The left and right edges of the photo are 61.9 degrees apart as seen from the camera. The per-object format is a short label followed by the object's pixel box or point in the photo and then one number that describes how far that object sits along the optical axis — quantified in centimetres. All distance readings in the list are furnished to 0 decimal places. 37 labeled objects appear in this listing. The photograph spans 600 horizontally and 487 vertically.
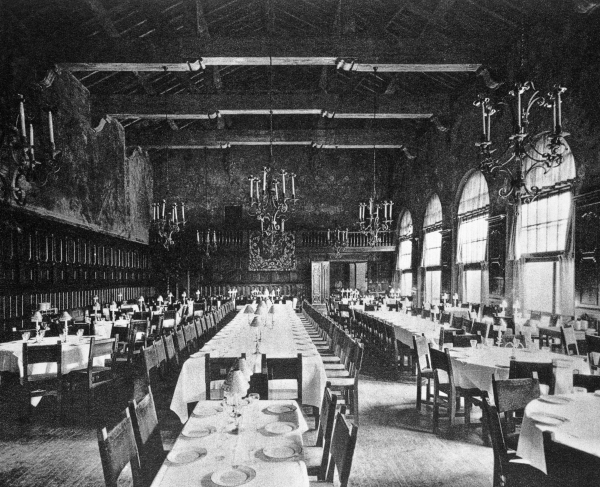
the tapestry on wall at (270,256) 1877
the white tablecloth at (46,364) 538
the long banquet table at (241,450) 207
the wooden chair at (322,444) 258
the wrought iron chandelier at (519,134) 445
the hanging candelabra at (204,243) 1779
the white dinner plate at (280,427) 261
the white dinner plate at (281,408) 295
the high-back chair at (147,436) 257
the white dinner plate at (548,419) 288
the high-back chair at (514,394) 334
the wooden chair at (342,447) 211
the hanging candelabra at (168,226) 1060
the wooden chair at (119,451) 209
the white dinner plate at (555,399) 327
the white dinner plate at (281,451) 228
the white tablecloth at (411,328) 705
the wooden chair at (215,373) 435
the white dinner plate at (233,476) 202
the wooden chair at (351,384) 471
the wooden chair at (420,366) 558
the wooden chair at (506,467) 274
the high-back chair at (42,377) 495
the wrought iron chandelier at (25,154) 415
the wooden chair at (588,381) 345
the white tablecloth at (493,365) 437
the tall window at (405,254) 1723
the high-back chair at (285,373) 453
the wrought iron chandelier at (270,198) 704
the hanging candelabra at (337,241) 1686
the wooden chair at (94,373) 541
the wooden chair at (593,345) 463
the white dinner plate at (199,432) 257
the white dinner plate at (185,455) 225
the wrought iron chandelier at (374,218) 1099
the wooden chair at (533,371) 379
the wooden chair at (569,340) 585
